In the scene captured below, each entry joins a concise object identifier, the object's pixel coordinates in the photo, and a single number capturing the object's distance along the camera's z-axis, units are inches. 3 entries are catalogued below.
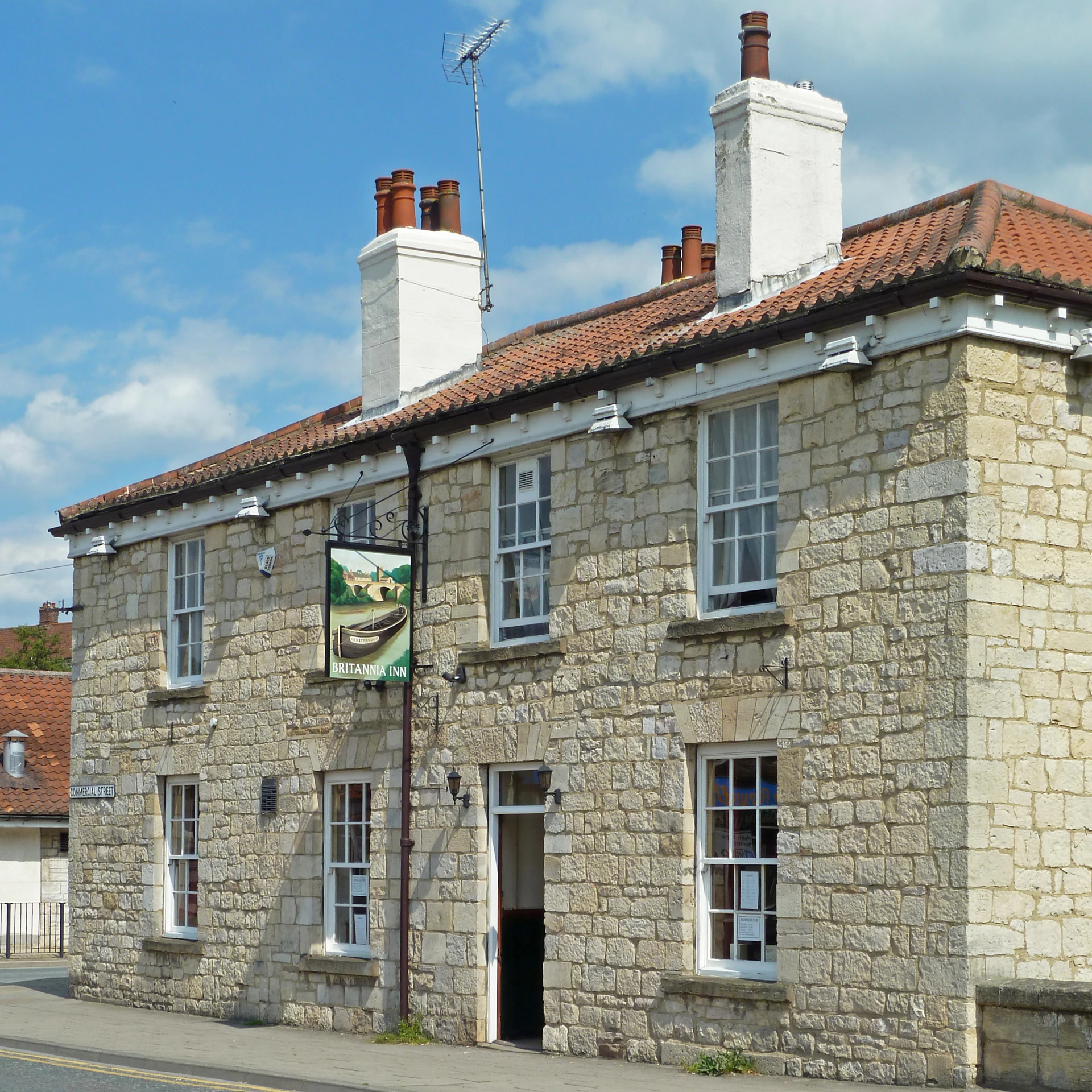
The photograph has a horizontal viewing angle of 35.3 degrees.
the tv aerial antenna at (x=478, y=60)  818.2
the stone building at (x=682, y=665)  468.4
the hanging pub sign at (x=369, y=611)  618.2
